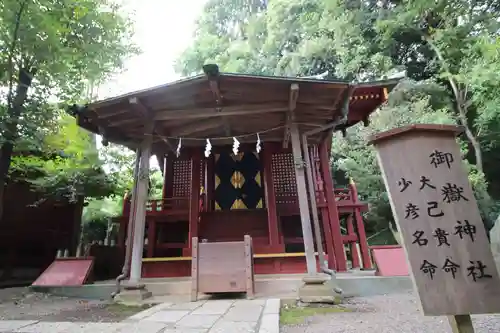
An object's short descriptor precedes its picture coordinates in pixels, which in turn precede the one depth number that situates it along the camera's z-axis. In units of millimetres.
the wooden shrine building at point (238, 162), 5734
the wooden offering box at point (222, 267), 5156
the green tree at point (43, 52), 6137
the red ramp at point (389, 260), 6434
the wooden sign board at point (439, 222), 2188
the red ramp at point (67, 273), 6734
